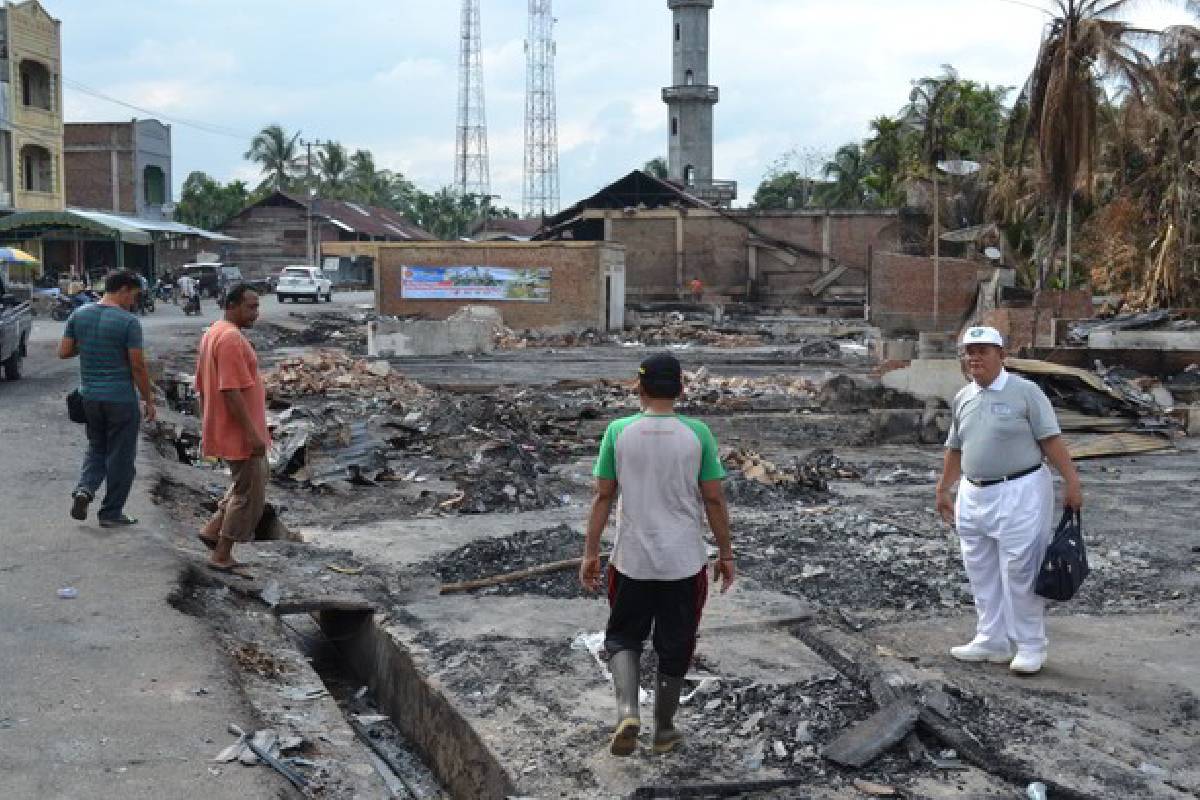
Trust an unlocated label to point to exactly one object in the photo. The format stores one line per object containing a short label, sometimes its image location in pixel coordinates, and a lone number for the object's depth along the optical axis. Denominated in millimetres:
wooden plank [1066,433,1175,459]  15289
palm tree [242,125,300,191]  89875
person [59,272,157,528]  8203
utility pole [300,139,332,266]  72812
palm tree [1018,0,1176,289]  25062
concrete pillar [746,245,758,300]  49969
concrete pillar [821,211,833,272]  49750
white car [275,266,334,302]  53438
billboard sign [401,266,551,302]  40719
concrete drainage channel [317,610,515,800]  5568
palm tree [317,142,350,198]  97750
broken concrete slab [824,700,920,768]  5138
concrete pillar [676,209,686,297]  50125
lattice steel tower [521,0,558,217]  83062
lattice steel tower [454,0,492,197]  78625
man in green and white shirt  5086
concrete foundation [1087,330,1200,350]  22562
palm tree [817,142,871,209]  74500
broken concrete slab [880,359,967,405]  18312
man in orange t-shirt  7496
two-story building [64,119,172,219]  64625
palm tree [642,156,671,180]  103000
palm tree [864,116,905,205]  57781
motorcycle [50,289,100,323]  31353
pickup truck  18375
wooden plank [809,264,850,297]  49906
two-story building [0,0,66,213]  47969
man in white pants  6160
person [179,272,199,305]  41450
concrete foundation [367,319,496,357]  30922
